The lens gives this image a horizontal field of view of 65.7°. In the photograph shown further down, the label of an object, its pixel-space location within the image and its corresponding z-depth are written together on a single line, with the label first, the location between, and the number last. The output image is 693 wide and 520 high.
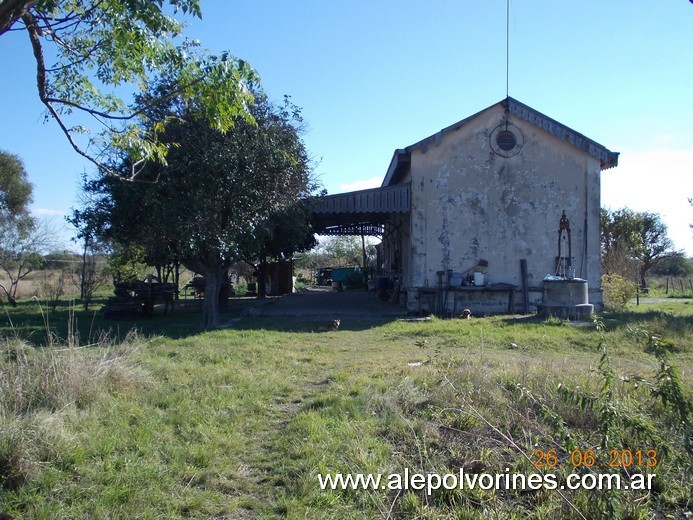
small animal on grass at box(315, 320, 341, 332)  14.27
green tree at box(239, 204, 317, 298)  13.78
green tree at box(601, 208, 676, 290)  34.34
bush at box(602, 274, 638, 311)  19.02
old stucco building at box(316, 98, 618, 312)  17.44
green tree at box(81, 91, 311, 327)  12.49
